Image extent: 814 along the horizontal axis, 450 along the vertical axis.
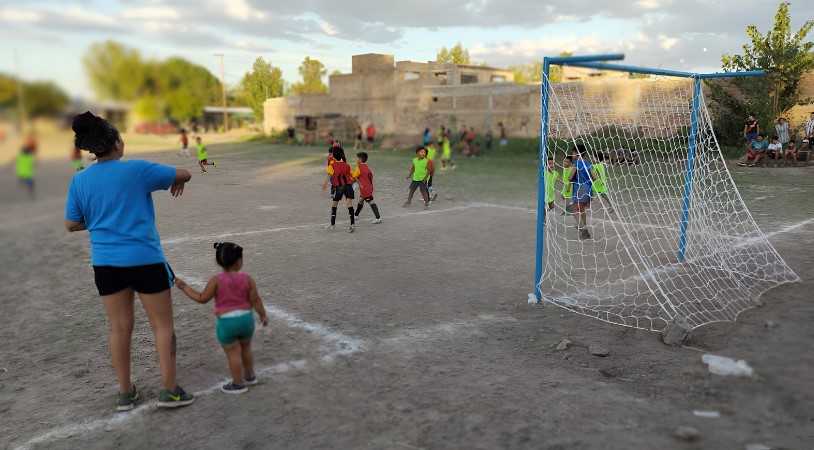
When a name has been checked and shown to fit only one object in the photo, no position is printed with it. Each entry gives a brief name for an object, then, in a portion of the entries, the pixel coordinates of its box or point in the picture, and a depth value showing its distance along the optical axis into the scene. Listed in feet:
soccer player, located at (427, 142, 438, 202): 43.47
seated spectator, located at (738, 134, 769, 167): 62.18
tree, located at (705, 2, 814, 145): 67.10
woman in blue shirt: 11.12
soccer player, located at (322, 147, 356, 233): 33.55
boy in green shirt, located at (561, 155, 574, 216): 32.07
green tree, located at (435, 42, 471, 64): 108.11
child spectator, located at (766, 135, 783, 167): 62.08
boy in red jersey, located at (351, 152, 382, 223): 35.24
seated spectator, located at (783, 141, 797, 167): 61.46
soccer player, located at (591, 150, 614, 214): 29.22
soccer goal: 19.75
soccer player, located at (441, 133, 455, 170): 76.54
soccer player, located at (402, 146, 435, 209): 41.14
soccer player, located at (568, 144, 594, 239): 30.76
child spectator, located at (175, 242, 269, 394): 12.10
